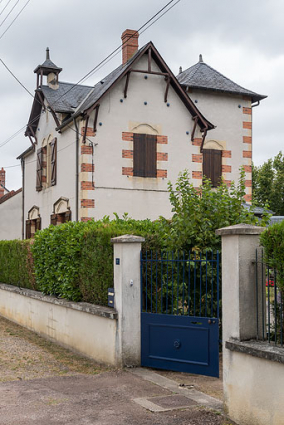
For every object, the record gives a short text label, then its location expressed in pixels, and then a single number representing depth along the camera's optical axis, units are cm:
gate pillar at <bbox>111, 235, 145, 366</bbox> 816
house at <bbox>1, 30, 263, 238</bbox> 1914
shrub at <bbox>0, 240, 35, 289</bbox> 1361
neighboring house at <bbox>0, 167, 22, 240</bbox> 3077
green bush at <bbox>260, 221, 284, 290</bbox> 525
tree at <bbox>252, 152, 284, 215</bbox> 4231
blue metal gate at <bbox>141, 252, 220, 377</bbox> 730
